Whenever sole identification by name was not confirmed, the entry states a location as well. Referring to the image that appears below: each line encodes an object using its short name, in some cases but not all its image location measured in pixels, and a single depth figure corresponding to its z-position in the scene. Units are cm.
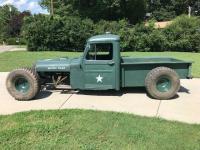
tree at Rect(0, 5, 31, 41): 2629
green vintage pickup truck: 419
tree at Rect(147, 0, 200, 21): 3299
